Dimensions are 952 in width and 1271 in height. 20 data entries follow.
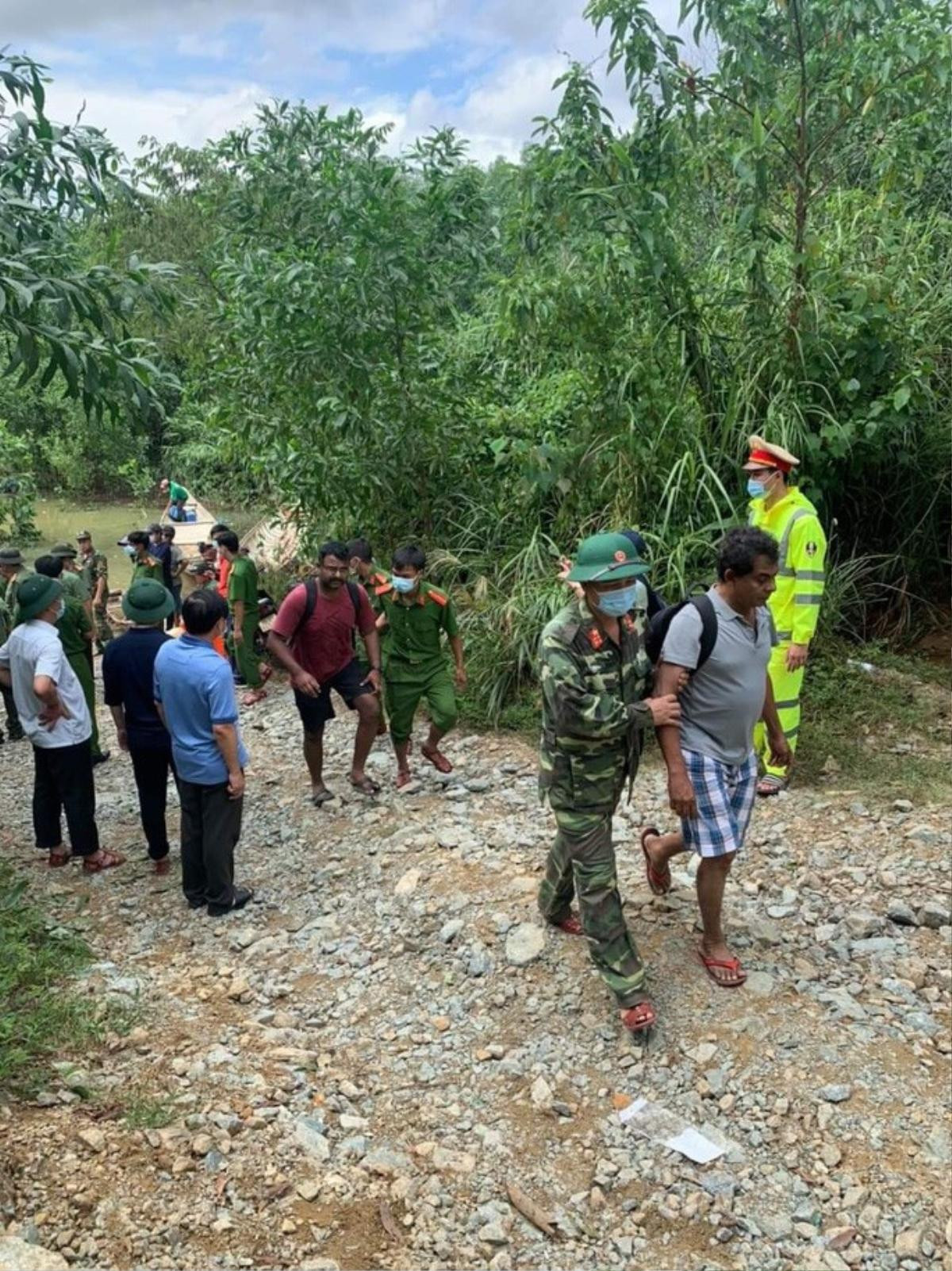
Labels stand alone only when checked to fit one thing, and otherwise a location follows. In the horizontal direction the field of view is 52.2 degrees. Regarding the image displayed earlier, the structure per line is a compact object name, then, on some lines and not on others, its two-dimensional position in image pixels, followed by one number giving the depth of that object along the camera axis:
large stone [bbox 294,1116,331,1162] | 3.10
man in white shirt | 4.89
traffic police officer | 4.79
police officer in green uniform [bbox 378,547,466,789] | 5.67
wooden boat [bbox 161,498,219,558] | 13.37
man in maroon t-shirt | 5.45
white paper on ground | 3.07
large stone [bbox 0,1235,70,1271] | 2.45
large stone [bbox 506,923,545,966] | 3.98
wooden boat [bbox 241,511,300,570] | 10.21
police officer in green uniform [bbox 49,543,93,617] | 6.71
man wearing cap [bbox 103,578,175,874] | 5.00
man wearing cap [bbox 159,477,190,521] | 14.62
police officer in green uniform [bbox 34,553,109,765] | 6.16
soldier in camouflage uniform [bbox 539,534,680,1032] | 3.31
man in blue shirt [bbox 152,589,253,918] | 4.38
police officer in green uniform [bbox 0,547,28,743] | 6.86
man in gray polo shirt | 3.34
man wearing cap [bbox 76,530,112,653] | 9.48
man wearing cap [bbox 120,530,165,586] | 8.84
